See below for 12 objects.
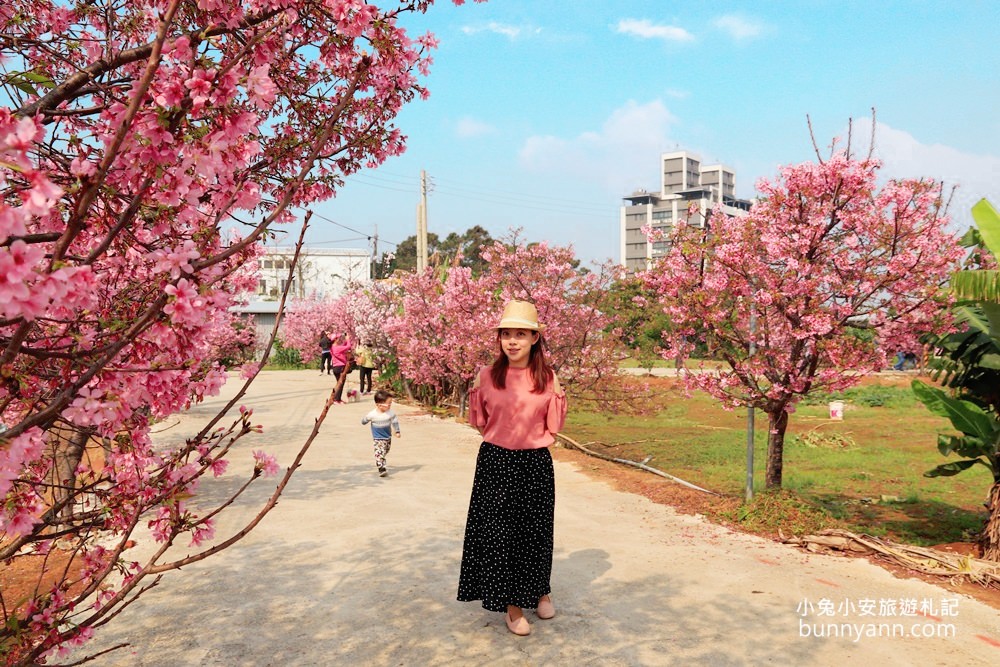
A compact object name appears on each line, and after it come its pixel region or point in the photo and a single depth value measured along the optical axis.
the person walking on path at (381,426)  9.68
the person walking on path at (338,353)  18.83
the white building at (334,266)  80.19
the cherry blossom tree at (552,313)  13.02
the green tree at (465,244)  70.79
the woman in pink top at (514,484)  4.63
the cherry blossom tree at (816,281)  6.75
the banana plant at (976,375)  5.84
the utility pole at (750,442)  7.40
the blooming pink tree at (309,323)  36.91
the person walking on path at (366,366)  20.31
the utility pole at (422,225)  27.13
